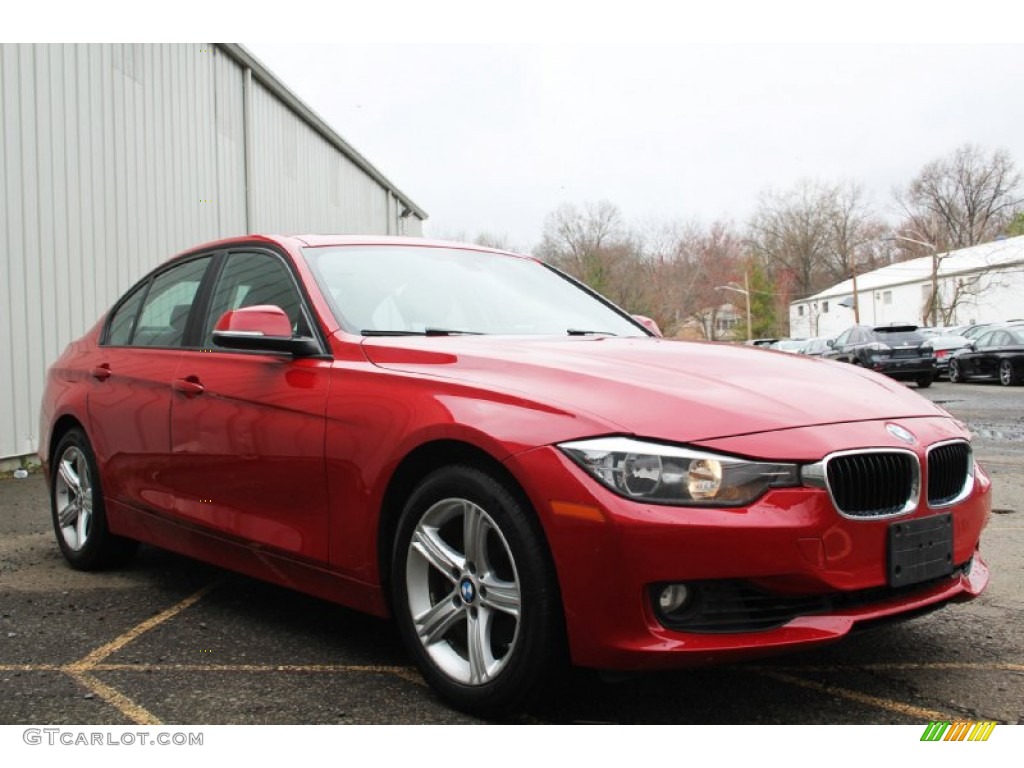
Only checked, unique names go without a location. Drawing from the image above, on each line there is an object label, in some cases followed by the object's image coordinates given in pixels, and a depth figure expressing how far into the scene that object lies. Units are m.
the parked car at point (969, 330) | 24.09
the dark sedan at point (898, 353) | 20.55
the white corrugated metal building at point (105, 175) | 8.91
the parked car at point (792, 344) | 34.17
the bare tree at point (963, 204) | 68.38
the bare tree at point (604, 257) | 60.12
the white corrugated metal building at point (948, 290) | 49.38
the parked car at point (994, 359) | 20.35
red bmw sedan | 2.45
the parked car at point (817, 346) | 26.75
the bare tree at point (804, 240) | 76.94
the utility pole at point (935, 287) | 46.84
